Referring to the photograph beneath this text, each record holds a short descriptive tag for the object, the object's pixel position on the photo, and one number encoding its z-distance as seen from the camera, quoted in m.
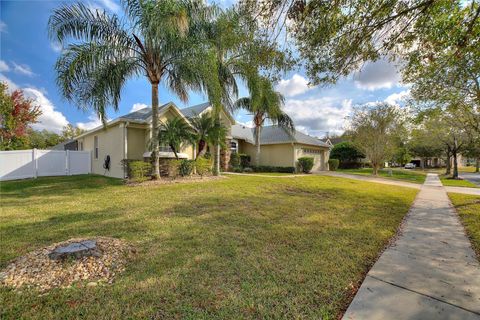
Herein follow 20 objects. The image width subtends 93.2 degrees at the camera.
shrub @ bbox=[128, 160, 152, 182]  11.48
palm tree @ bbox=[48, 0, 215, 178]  9.03
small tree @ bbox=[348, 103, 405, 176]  20.09
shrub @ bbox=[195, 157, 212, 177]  14.15
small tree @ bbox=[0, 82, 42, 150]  17.95
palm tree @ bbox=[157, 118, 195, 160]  12.54
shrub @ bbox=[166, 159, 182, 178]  13.20
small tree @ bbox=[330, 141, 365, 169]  31.75
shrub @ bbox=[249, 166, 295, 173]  21.27
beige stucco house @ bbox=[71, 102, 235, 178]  13.38
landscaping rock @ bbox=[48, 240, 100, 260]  3.34
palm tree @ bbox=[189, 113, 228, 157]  14.15
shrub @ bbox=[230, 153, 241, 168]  21.03
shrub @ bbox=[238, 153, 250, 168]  21.94
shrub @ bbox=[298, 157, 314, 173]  21.36
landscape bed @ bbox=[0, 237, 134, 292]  2.93
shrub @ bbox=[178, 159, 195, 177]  13.43
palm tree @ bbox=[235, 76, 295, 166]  16.65
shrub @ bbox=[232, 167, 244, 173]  20.58
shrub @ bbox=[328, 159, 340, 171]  27.67
